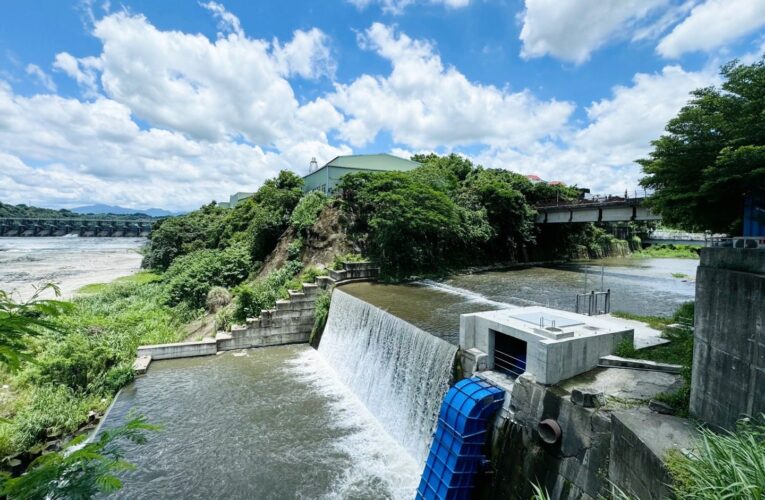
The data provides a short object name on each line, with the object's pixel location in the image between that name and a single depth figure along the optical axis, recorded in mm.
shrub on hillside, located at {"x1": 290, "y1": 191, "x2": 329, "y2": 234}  28759
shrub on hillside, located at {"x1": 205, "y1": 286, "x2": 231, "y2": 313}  22844
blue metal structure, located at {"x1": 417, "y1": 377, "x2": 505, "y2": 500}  7609
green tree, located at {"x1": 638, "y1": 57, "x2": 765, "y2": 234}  7645
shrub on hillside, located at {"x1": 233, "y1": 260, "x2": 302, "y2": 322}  19766
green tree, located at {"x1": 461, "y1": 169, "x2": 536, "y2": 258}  31594
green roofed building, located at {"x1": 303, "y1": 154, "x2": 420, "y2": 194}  38844
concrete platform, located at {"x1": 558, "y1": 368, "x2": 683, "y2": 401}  7328
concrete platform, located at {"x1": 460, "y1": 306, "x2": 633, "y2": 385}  7883
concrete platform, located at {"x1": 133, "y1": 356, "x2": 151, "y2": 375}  15320
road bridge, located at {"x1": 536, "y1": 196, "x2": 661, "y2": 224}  27781
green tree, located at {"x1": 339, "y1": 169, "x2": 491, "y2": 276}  24469
